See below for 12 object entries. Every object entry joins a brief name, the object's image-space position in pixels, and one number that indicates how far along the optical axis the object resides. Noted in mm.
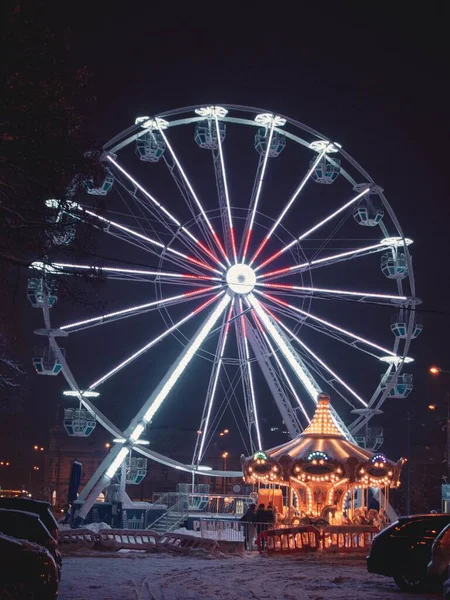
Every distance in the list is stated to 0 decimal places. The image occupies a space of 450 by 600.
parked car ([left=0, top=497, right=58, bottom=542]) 12867
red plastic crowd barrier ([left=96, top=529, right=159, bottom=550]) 21469
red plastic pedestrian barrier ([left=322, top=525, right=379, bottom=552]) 22125
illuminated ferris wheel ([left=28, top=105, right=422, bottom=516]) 28859
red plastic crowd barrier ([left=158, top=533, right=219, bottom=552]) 21344
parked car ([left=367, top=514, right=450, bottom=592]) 14016
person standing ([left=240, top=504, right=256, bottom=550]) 23250
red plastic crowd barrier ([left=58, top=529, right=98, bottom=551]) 21266
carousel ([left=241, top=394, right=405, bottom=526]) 25484
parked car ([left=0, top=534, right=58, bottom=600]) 8922
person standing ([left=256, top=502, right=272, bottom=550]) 23547
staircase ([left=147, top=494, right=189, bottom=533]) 32375
